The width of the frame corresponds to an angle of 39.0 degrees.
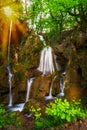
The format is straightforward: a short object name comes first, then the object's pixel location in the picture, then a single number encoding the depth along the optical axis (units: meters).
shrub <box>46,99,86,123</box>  3.15
